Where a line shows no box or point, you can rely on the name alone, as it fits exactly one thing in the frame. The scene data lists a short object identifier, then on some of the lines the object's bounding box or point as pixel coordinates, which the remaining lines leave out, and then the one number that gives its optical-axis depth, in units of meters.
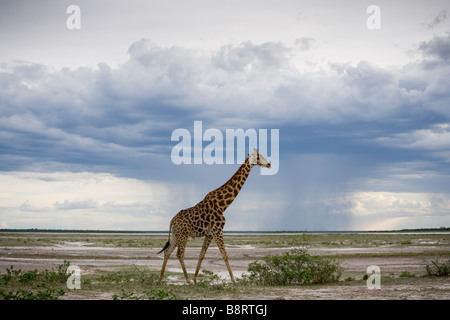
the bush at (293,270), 17.80
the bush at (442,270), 18.03
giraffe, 15.98
